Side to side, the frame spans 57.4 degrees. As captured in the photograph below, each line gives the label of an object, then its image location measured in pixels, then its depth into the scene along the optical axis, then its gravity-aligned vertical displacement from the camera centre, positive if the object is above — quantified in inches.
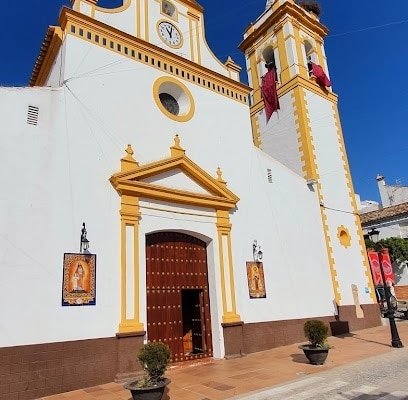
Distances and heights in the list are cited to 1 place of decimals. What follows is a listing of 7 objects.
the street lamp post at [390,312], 376.8 -13.1
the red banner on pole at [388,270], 624.2 +50.3
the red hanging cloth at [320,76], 642.7 +376.5
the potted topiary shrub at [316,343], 313.7 -32.3
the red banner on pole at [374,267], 624.3 +55.7
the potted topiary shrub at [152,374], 215.9 -34.5
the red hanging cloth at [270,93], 644.7 +361.6
